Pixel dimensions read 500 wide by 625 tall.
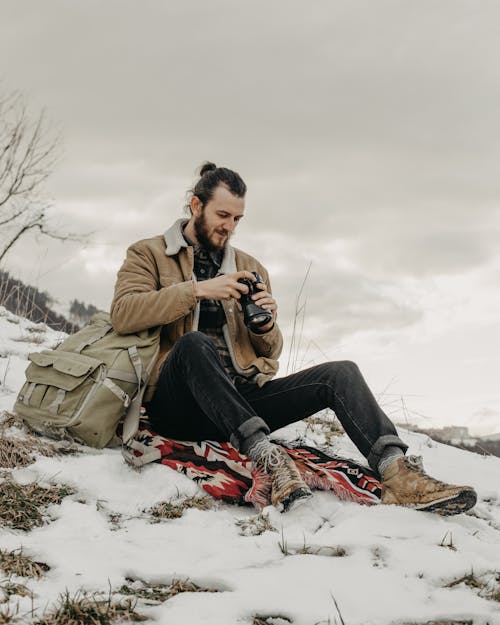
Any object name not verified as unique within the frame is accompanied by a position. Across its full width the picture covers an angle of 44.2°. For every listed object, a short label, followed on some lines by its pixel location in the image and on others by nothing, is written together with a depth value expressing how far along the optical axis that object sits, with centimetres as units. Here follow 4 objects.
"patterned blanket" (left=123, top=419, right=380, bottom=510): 268
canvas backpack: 296
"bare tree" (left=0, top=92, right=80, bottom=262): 1144
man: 259
